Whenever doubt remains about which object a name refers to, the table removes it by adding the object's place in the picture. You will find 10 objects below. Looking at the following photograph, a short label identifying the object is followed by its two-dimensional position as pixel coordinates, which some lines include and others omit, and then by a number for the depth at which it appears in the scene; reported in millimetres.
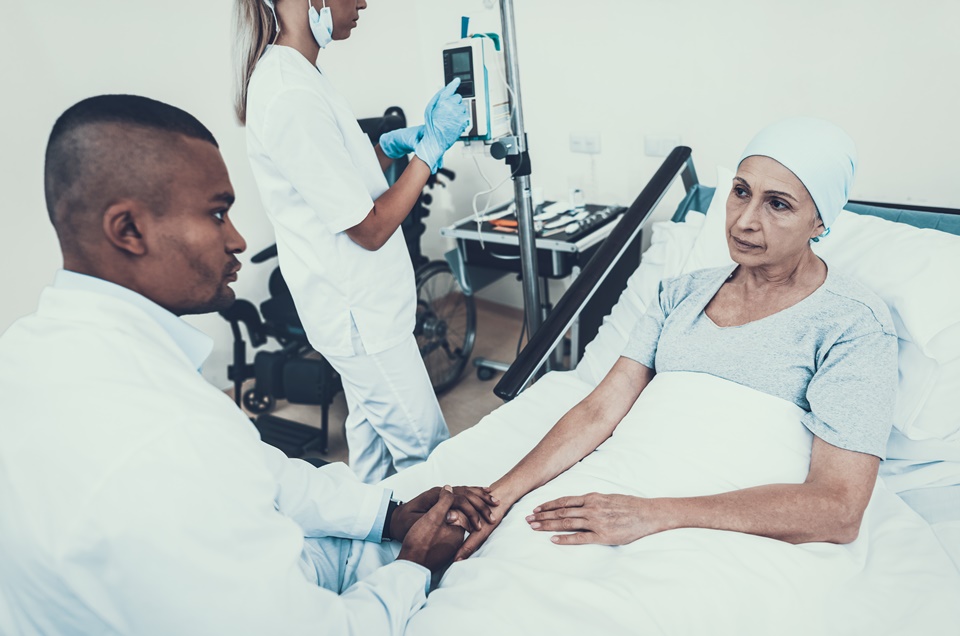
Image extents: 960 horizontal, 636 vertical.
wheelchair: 2357
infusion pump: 1537
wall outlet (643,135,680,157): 2303
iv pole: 1532
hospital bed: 838
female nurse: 1333
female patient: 990
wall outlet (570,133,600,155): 2549
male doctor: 595
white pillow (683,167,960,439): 1187
